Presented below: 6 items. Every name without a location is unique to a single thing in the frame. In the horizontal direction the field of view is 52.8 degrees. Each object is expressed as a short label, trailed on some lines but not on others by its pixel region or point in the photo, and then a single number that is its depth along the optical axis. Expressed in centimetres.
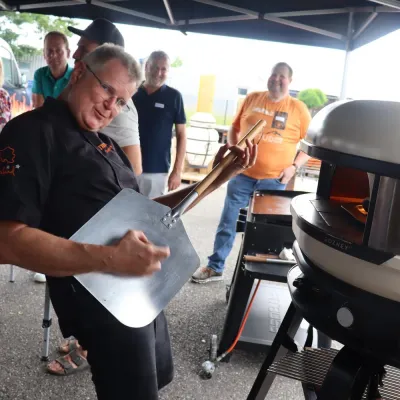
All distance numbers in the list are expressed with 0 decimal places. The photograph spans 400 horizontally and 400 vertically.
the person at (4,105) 307
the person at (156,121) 312
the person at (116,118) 197
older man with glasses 93
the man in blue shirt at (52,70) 323
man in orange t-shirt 303
